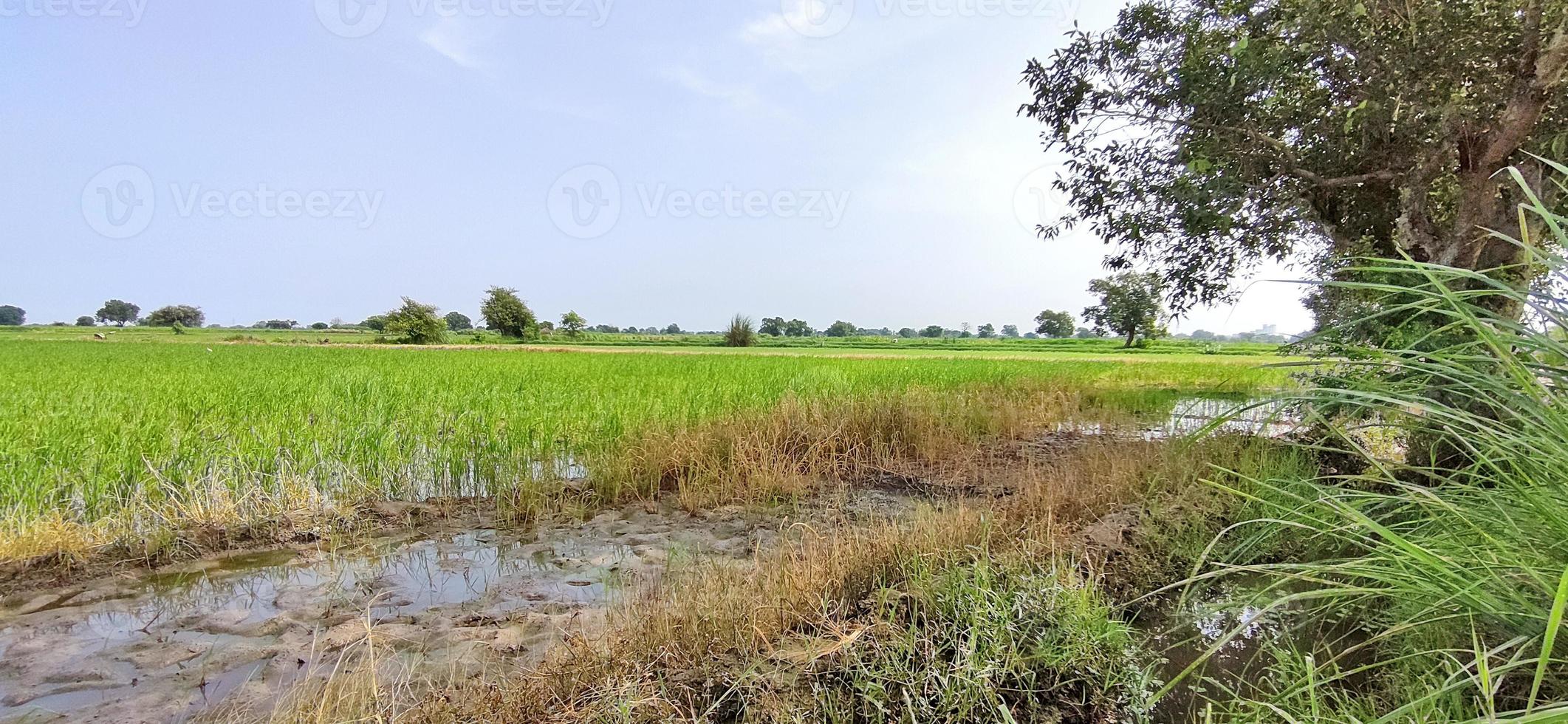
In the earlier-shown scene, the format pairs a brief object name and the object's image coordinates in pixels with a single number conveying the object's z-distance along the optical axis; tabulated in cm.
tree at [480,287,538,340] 6003
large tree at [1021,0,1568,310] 489
